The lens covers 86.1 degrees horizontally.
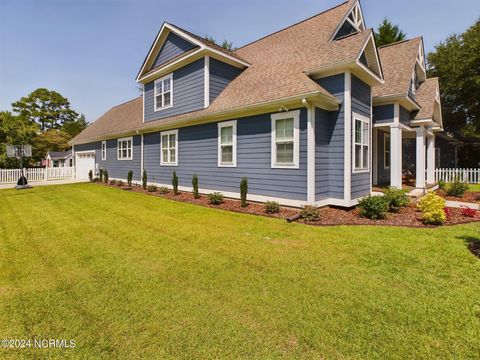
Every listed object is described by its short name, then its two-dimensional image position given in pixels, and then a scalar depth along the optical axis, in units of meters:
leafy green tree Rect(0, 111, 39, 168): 22.75
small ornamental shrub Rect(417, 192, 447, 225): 6.58
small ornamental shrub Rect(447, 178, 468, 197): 11.20
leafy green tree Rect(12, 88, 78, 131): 47.38
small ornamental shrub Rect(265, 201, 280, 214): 8.08
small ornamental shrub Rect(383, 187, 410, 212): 8.09
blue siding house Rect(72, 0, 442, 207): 7.96
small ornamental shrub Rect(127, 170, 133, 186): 15.79
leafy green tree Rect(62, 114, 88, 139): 50.19
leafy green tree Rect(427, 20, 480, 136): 21.55
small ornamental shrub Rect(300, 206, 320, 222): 7.14
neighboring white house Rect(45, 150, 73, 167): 34.47
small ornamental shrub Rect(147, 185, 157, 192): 13.57
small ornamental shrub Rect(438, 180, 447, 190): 13.68
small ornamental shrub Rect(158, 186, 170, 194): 12.73
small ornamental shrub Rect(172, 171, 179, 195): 12.11
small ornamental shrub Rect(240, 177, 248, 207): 9.00
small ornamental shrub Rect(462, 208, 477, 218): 7.41
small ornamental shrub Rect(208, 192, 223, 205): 9.68
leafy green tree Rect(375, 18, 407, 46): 26.90
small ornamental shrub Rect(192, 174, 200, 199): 11.03
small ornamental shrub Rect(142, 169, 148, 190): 14.43
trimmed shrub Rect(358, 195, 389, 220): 7.23
